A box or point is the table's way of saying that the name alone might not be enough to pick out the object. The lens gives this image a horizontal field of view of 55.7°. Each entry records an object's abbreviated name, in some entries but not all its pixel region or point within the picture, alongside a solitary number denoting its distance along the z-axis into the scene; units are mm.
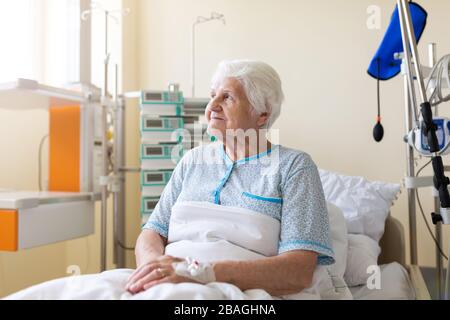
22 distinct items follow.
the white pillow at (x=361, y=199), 1649
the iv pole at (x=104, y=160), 2125
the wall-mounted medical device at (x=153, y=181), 2139
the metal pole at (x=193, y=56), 2680
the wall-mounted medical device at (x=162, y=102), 2133
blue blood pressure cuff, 1539
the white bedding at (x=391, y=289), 1303
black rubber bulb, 1657
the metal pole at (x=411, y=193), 1549
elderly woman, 976
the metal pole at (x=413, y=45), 1146
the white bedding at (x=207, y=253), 845
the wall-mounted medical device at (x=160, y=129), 2135
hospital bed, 1313
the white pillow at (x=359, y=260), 1423
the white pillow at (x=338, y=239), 1290
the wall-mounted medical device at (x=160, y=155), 2148
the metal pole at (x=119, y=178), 2326
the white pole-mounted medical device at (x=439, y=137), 1158
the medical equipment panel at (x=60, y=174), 1661
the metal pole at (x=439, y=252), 1564
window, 2522
